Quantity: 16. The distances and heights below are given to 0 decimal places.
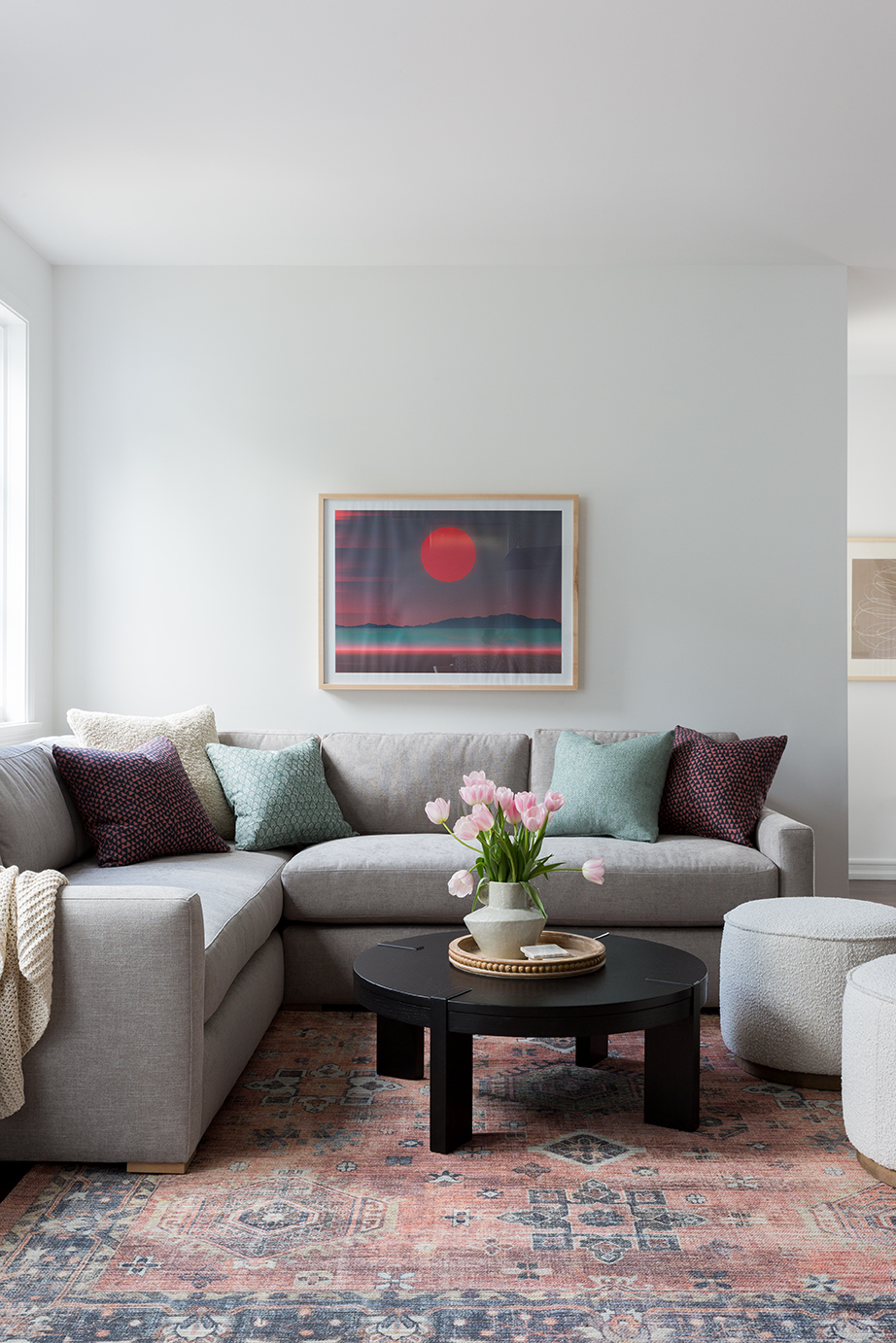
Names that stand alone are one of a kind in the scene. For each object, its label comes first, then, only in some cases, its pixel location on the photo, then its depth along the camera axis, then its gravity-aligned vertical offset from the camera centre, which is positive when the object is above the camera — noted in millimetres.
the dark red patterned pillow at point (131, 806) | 3336 -505
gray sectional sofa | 2295 -757
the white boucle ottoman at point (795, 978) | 2736 -861
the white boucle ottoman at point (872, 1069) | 2234 -890
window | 4398 +537
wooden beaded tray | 2547 -764
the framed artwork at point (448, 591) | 4594 +234
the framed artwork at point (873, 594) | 6000 +295
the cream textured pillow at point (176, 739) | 3840 -336
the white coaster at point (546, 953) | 2574 -736
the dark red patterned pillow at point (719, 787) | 3818 -505
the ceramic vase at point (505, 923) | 2598 -668
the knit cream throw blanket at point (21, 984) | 2238 -708
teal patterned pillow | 3791 -542
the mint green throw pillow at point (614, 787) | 3789 -505
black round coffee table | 2324 -803
